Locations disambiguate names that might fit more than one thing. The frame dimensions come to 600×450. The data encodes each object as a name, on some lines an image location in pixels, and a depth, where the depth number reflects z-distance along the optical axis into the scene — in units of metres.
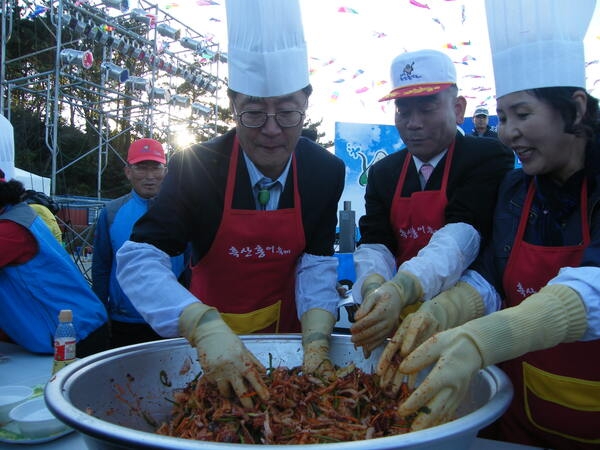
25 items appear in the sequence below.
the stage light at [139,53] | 10.75
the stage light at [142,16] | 10.51
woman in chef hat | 1.39
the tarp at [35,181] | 7.47
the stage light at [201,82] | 13.54
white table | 1.23
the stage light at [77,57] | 8.73
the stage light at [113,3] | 9.41
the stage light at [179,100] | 13.41
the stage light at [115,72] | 10.18
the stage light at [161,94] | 11.89
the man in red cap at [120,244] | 3.27
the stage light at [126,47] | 10.30
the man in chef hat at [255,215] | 1.57
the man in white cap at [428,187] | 1.70
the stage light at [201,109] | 14.45
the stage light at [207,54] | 13.20
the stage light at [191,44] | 12.51
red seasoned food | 1.08
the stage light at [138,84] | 11.25
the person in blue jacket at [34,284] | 2.17
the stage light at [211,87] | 14.00
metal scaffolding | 8.76
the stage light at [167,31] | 11.55
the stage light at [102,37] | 9.47
